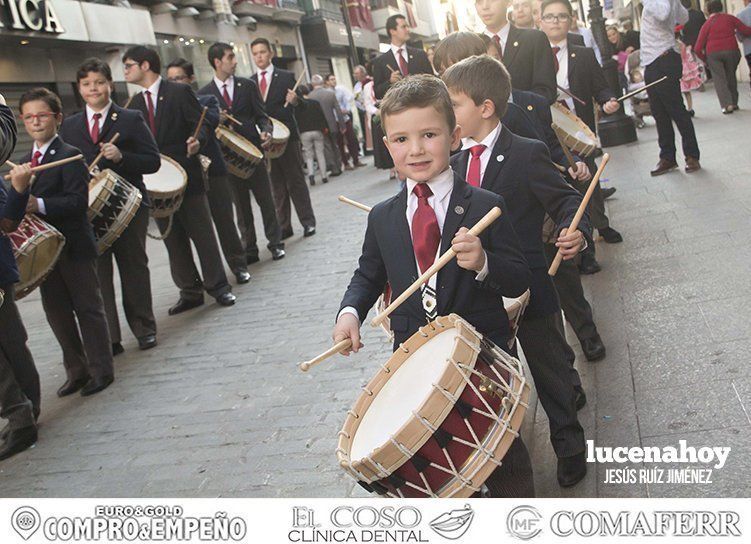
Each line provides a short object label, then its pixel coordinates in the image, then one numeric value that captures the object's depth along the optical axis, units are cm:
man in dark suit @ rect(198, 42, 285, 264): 977
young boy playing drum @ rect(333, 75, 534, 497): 296
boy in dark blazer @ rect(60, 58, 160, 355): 684
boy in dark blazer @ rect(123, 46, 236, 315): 811
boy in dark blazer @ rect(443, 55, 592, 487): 361
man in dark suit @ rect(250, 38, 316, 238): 1071
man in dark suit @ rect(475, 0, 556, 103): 587
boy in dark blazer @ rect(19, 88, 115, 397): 591
